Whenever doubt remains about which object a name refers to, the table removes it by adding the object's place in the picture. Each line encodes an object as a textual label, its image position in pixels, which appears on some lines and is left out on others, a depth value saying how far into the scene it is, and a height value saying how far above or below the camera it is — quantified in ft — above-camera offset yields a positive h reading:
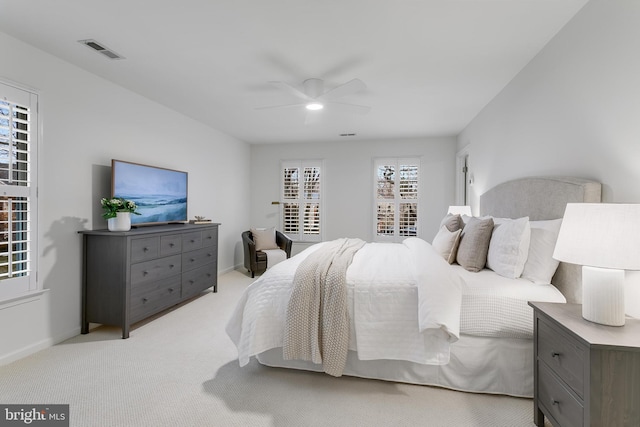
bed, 6.46 -2.21
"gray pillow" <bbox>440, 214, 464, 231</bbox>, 10.65 -0.32
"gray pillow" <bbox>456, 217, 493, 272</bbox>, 8.18 -0.86
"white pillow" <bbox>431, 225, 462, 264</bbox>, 9.34 -0.95
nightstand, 4.02 -2.12
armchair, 17.39 -2.48
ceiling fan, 9.75 +3.90
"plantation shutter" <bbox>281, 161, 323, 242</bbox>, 21.26 +0.81
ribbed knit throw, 6.82 -2.39
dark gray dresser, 9.60 -2.08
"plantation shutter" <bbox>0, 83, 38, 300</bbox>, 7.93 +0.47
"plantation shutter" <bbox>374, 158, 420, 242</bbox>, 19.92 +0.95
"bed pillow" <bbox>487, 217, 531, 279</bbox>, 7.18 -0.78
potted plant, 10.09 -0.10
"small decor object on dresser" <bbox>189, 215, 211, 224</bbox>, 14.30 -0.46
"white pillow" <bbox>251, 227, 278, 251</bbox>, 18.22 -1.54
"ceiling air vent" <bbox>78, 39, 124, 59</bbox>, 8.28 +4.37
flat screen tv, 11.02 +0.79
